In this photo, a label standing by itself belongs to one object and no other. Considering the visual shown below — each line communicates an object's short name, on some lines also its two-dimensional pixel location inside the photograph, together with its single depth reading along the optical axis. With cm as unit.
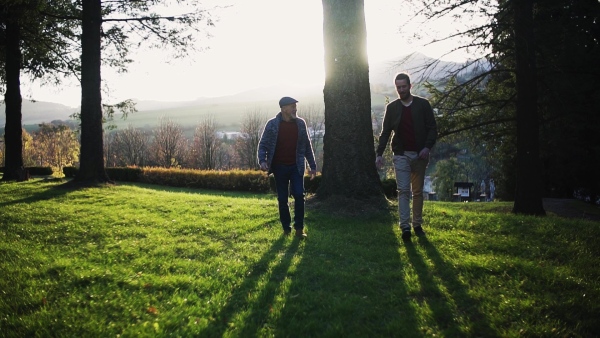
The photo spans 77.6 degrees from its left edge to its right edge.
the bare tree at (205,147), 5094
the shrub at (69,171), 2865
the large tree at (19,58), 1534
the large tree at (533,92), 1066
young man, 525
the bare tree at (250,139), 4850
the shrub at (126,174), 2539
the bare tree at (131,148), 5789
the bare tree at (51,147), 6612
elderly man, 560
